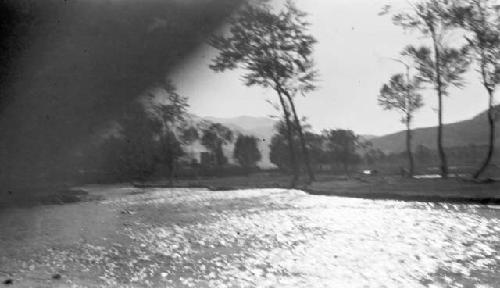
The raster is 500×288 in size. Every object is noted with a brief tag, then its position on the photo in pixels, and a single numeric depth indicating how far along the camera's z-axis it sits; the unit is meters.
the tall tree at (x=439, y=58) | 39.53
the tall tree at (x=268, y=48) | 44.03
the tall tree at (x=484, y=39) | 36.31
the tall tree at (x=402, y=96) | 56.95
